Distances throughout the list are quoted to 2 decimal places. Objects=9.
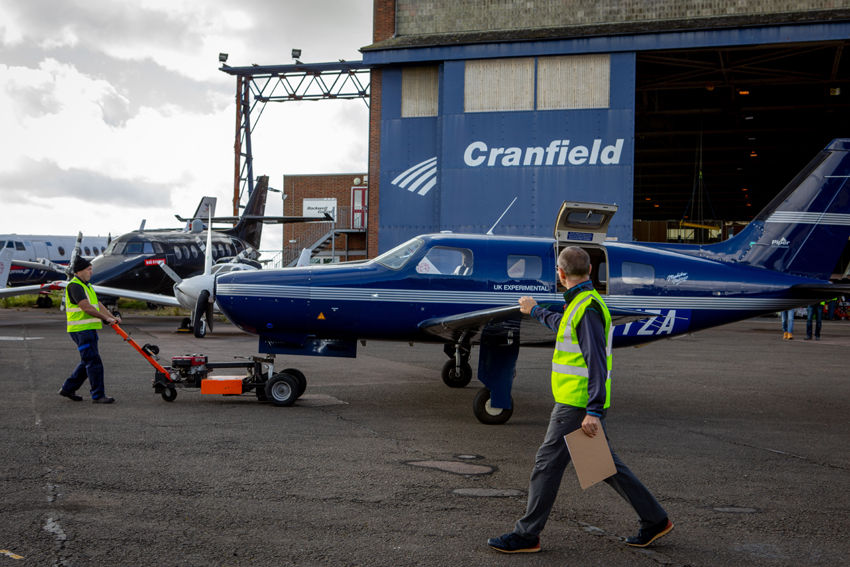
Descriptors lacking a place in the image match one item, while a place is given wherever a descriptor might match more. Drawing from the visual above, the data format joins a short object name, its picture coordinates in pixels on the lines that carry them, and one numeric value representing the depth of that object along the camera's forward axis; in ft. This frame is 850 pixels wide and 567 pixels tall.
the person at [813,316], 72.59
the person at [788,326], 74.02
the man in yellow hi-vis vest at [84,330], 30.32
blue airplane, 30.73
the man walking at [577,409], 13.88
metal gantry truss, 129.59
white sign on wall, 167.45
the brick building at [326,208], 127.95
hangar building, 76.95
